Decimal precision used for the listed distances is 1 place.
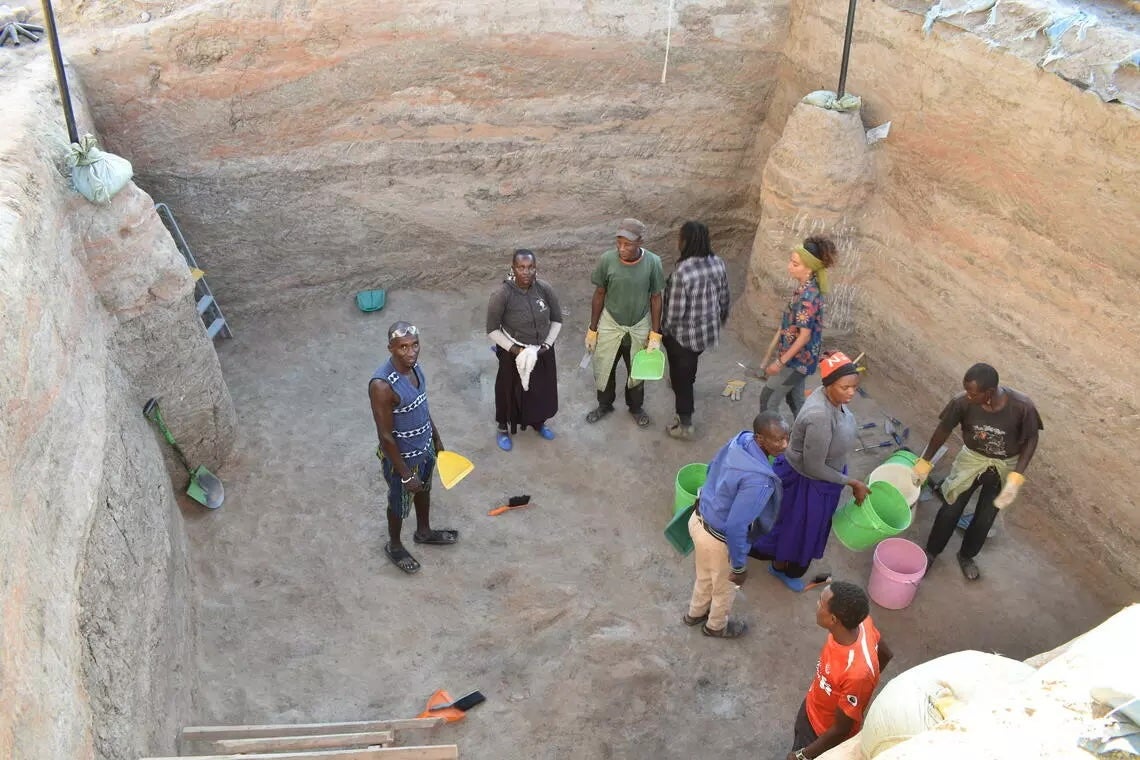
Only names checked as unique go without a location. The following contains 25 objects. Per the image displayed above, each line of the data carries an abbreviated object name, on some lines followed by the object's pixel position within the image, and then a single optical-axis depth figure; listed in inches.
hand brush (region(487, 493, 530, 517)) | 210.8
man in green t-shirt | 208.5
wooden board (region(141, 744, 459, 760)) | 127.2
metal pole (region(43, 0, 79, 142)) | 172.2
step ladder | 235.1
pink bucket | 183.2
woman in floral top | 195.0
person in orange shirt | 122.0
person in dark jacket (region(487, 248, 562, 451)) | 202.7
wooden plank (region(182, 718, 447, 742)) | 146.0
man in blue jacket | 149.1
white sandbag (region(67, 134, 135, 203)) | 169.9
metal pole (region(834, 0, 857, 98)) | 217.9
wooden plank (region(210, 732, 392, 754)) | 139.9
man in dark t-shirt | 167.6
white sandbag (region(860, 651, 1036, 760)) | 105.3
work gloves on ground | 247.9
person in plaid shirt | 208.1
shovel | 199.0
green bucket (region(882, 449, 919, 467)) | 193.4
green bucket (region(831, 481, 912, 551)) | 175.6
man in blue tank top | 165.5
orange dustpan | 164.4
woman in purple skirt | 163.6
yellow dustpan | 187.3
